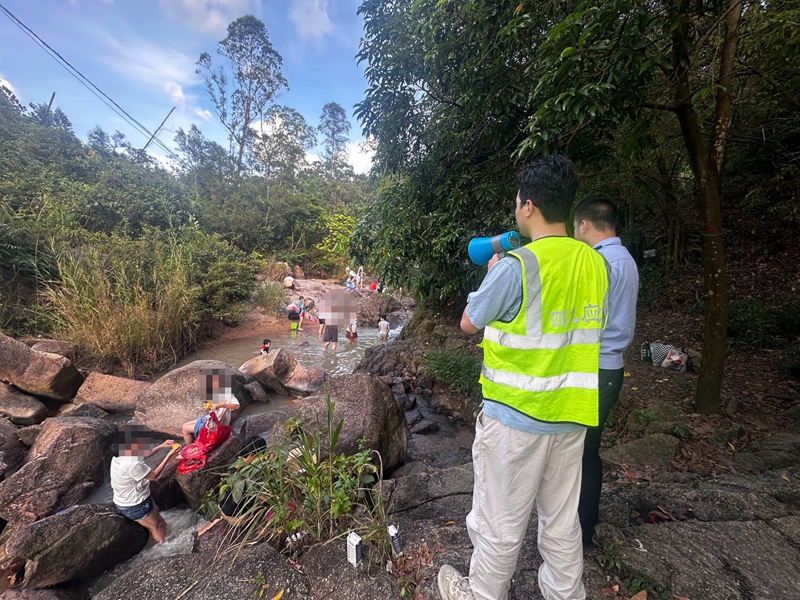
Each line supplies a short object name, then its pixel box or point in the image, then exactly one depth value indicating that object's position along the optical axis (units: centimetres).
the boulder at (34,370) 484
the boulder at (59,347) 570
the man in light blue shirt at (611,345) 174
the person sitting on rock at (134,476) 291
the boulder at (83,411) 470
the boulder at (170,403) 478
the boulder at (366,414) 336
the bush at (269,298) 1152
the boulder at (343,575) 173
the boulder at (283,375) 627
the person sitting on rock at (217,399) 343
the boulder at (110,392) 518
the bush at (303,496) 206
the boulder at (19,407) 459
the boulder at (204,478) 335
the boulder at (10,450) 362
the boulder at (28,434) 398
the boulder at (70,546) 248
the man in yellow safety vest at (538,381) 124
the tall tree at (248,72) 1839
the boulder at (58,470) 314
